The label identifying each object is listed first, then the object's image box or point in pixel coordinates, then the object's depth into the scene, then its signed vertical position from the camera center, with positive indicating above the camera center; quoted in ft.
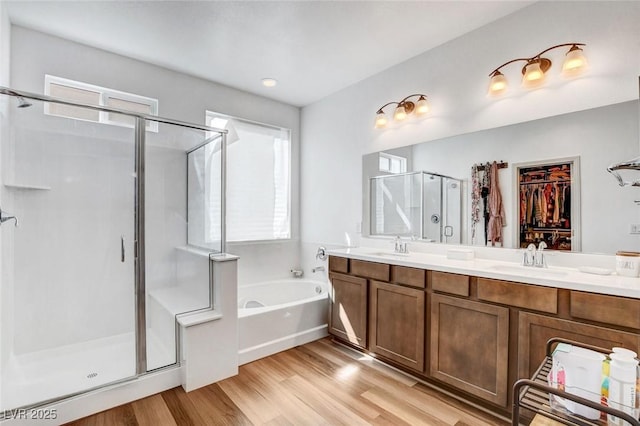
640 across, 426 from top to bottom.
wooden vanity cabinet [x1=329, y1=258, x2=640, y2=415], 5.03 -2.27
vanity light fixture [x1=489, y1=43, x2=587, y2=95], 6.25 +3.19
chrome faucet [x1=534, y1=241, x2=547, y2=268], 6.63 -0.98
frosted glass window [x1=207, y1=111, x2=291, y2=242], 11.60 +1.30
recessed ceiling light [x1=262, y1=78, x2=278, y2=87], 10.79 +4.75
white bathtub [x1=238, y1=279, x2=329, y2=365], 8.59 -3.42
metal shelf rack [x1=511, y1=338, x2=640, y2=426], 2.73 -2.08
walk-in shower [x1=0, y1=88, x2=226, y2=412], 6.86 -0.80
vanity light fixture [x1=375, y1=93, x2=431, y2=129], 9.01 +3.23
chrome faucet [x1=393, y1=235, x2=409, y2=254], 9.29 -1.04
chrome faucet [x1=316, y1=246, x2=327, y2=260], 11.32 -1.53
